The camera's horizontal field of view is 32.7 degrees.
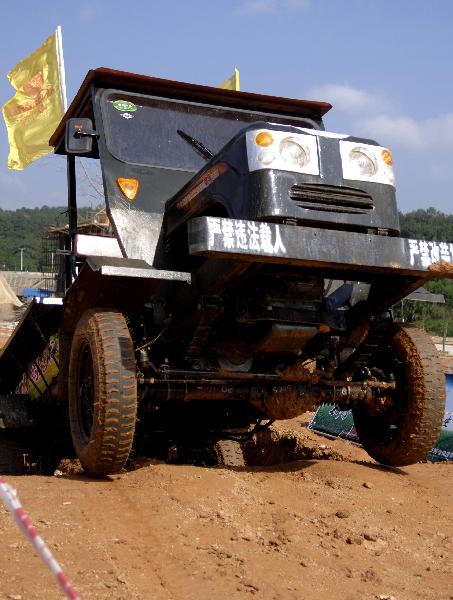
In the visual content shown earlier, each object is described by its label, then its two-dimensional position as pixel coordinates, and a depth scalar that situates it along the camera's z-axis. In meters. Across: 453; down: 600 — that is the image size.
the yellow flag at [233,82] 15.83
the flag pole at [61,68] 15.33
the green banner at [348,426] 7.34
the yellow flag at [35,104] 15.31
